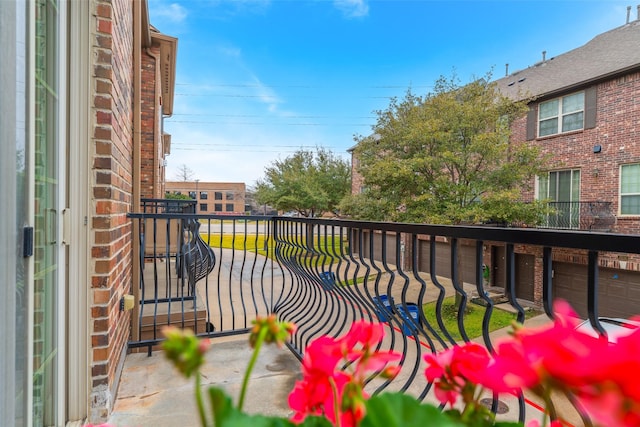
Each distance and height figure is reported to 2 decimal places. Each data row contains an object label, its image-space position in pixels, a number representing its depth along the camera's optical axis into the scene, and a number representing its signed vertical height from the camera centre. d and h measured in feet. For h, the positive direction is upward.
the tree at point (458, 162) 29.50 +4.27
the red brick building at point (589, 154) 29.35 +5.20
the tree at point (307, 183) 63.21 +4.87
